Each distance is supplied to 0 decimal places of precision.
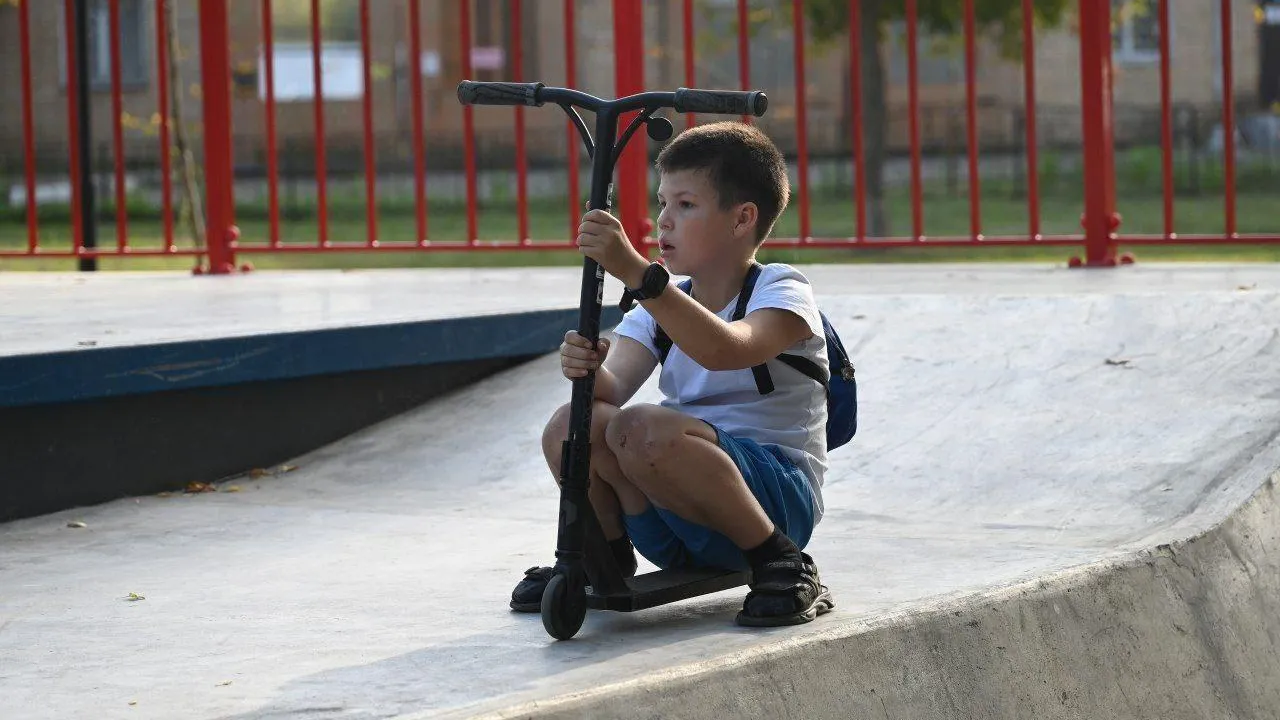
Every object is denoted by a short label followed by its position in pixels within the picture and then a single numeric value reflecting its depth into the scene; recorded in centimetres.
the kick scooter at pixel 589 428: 546
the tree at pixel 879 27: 3053
